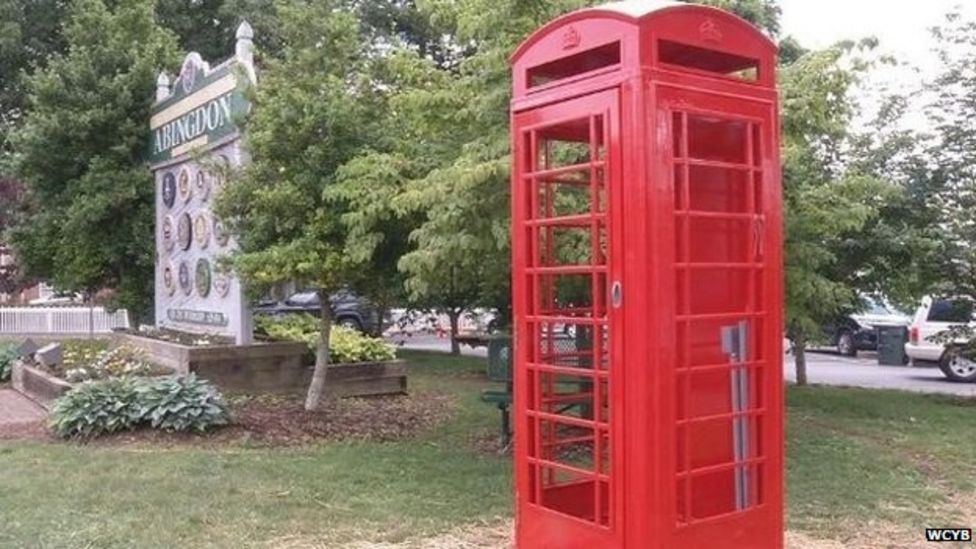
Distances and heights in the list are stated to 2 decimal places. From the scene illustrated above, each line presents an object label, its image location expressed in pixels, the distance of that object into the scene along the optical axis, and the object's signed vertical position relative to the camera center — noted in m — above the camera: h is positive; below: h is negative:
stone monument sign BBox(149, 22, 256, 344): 10.53 +1.33
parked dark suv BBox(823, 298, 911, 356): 22.94 -1.23
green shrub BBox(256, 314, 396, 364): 11.58 -0.64
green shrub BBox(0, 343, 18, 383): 13.52 -0.96
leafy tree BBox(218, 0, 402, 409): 8.33 +1.18
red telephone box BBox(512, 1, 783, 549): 3.84 +0.03
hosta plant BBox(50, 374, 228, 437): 8.44 -1.03
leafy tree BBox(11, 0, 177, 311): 13.72 +1.95
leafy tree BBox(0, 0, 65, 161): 19.19 +5.11
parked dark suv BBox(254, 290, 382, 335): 22.77 -0.52
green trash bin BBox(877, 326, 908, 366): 21.03 -1.44
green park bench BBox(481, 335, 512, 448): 8.78 -0.70
